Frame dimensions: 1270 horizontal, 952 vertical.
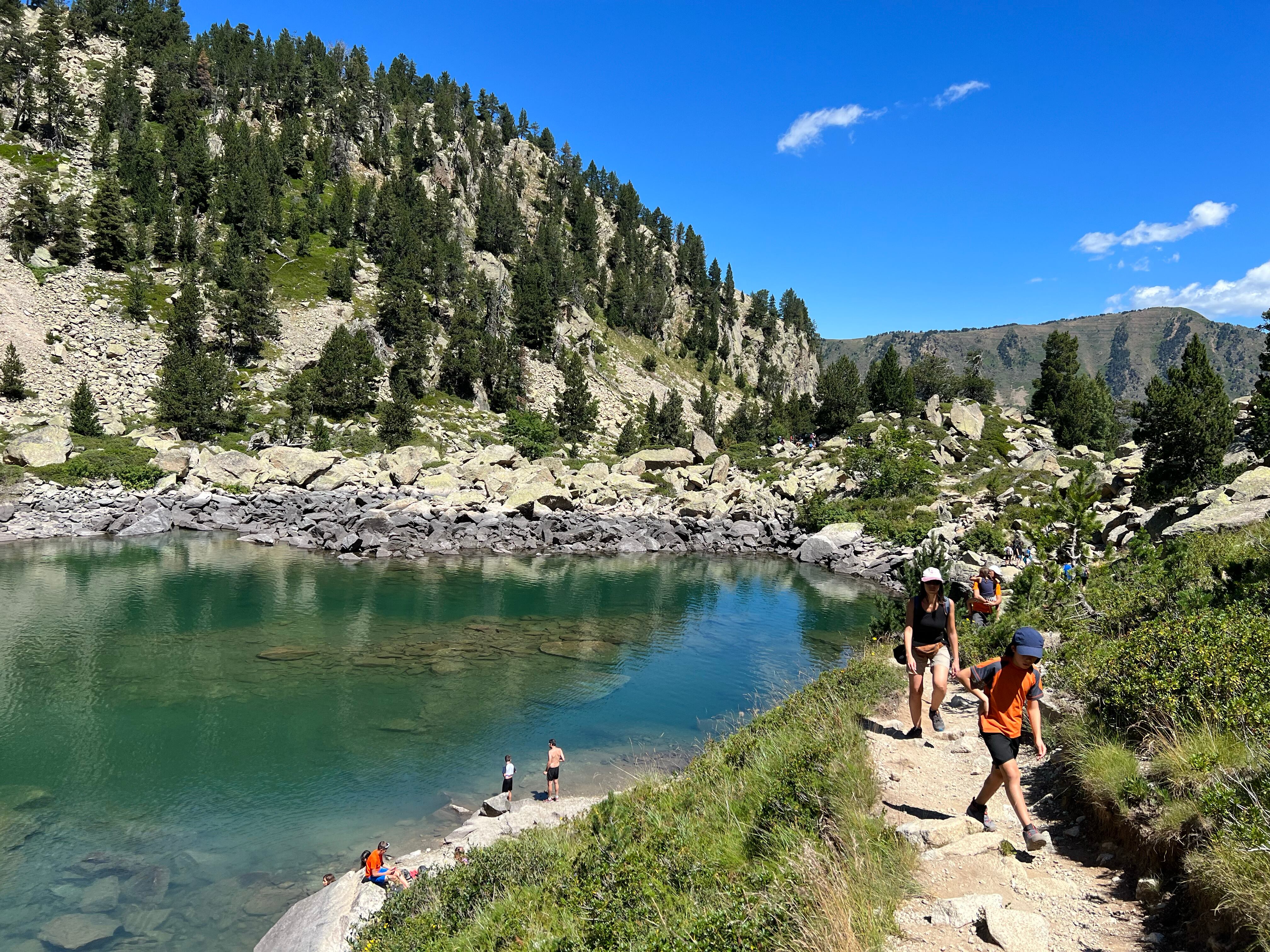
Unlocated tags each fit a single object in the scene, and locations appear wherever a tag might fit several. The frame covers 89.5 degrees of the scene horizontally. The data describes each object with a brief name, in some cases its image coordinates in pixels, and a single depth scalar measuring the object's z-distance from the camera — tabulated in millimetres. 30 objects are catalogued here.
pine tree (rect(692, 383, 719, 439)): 90438
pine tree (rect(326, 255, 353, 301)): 76188
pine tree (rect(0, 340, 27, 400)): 50438
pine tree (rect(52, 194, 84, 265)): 63875
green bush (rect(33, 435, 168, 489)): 43094
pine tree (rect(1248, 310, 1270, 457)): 29516
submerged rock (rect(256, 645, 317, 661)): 22844
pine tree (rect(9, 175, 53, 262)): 61969
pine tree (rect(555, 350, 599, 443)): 75938
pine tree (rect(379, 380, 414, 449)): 61250
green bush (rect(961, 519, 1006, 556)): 38500
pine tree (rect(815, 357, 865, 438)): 79938
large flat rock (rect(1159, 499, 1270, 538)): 17641
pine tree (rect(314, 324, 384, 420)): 63219
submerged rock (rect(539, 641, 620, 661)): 25156
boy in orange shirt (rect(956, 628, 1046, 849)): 6434
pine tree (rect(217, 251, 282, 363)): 65188
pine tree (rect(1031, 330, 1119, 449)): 72375
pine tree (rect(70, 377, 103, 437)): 50062
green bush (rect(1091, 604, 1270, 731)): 6316
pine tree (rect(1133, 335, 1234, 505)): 33062
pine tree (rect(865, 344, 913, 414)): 79750
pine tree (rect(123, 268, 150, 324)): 62281
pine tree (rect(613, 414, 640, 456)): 73438
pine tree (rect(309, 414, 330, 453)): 56938
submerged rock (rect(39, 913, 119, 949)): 10078
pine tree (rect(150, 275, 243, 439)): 54406
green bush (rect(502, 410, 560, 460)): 66812
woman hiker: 8758
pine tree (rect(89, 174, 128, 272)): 65250
